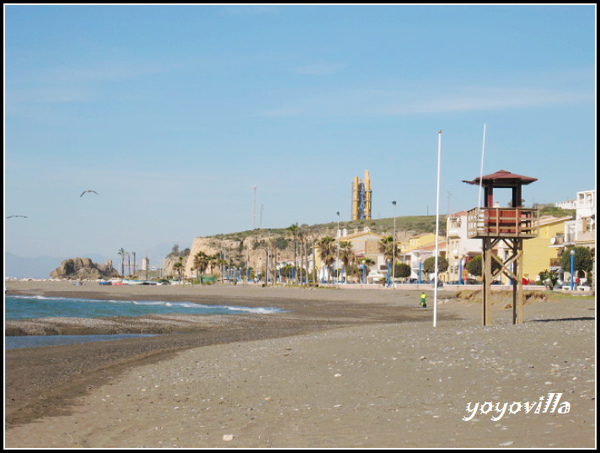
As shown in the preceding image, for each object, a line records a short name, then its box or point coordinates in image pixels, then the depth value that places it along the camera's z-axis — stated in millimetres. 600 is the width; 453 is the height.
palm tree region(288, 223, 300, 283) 138700
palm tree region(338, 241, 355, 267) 127688
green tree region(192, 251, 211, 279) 182962
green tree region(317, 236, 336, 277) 128750
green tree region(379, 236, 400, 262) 123625
